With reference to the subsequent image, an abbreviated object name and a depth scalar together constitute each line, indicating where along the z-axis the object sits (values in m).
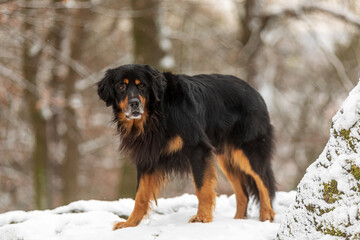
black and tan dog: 10.31
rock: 6.14
